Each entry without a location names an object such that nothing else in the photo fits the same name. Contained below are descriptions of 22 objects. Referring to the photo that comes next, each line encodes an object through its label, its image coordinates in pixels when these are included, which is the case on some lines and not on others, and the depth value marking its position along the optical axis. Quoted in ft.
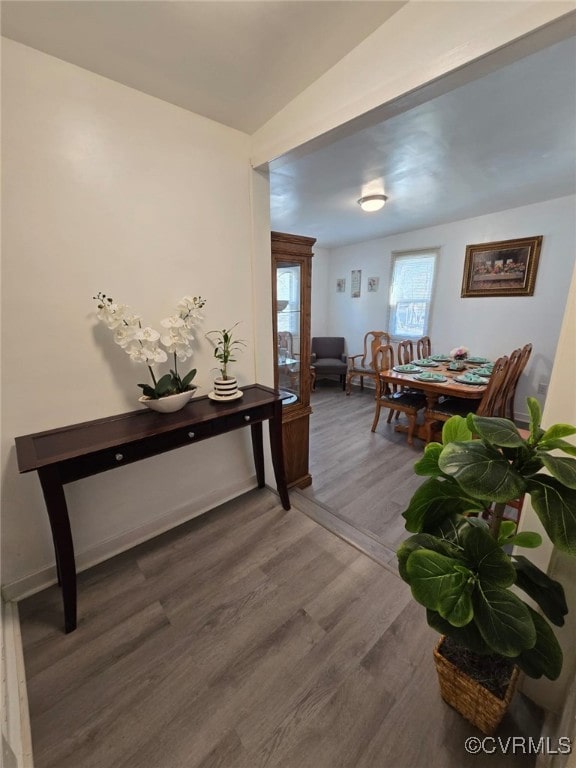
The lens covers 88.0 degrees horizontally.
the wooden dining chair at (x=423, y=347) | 13.57
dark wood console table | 3.85
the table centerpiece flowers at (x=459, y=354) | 11.73
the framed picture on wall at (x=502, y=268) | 11.09
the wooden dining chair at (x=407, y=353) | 12.45
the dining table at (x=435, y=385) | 8.30
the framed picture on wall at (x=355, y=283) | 16.58
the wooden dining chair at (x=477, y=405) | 7.82
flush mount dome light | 9.01
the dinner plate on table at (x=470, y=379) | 8.72
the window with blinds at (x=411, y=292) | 13.98
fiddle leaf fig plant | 2.25
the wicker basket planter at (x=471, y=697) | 3.03
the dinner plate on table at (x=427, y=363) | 11.21
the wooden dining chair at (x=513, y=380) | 9.22
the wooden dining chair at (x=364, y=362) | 15.07
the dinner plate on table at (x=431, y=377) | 9.14
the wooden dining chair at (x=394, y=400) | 9.87
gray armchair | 17.60
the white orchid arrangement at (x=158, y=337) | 4.58
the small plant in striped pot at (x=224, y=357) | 5.73
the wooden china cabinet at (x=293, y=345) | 6.86
